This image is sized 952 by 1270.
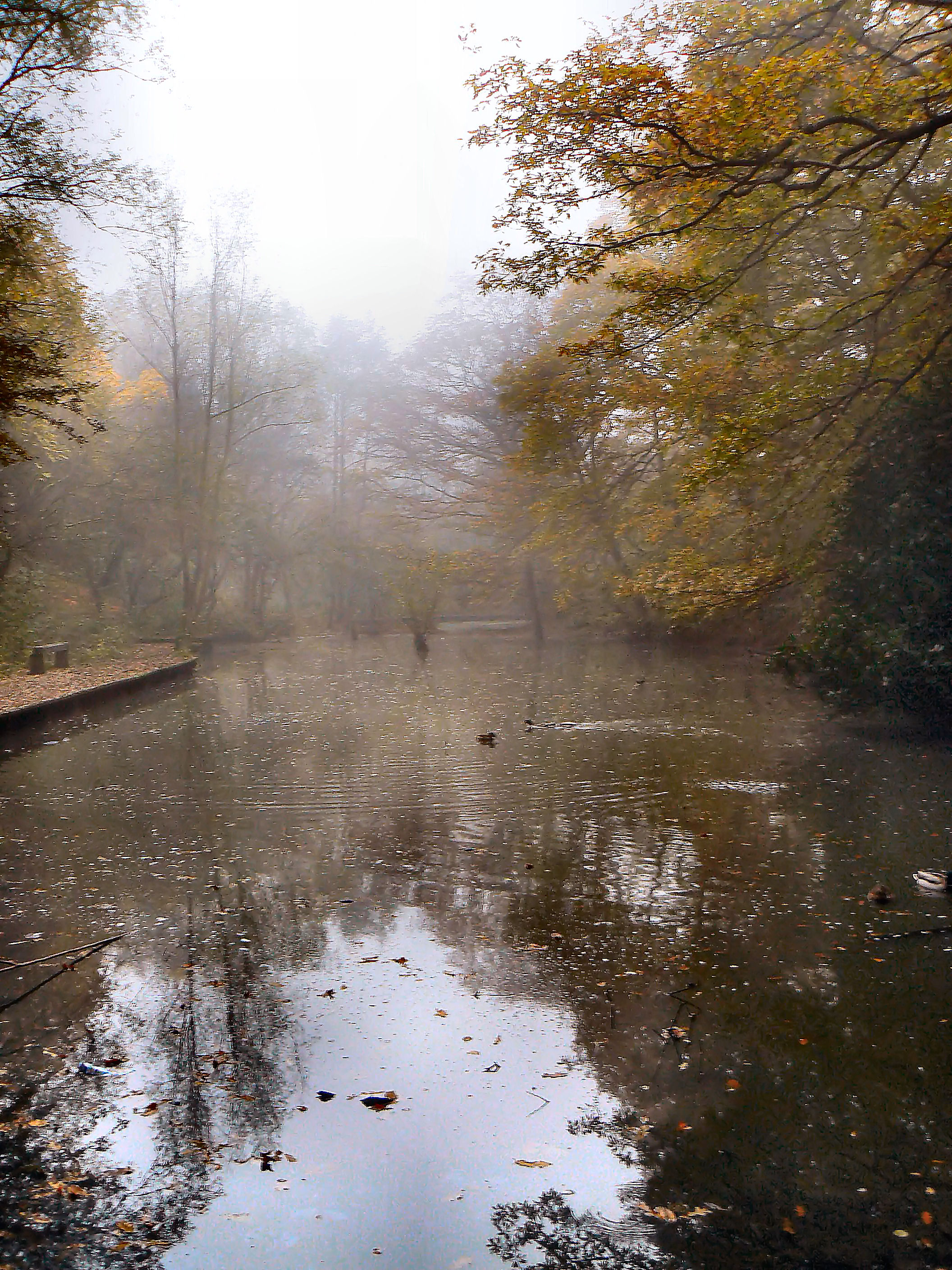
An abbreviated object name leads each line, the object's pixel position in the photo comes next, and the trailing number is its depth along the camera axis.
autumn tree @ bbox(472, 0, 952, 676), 10.32
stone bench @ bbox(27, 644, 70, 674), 21.62
